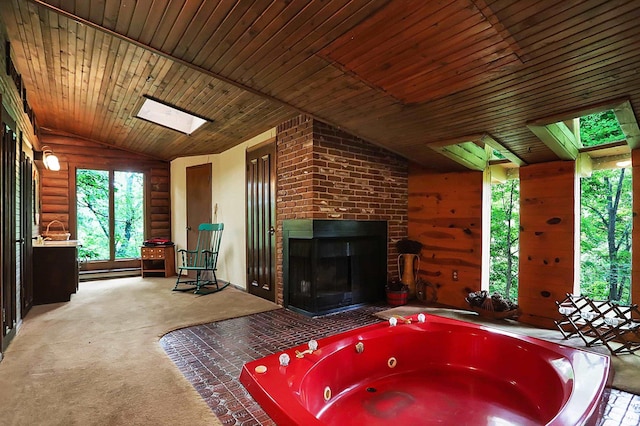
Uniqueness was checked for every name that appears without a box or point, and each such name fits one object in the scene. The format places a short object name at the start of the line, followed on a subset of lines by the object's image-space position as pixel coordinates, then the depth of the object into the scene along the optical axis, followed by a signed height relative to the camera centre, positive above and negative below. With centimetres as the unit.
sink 426 -45
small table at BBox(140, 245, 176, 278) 623 -103
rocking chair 507 -90
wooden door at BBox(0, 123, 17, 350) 265 -20
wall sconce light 465 +73
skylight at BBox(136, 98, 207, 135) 479 +140
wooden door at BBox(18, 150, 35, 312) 346 -26
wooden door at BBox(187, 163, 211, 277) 609 +19
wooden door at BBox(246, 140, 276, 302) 434 -17
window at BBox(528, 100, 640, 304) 310 +8
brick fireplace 374 +35
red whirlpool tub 162 -110
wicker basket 529 -41
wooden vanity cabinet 420 -85
